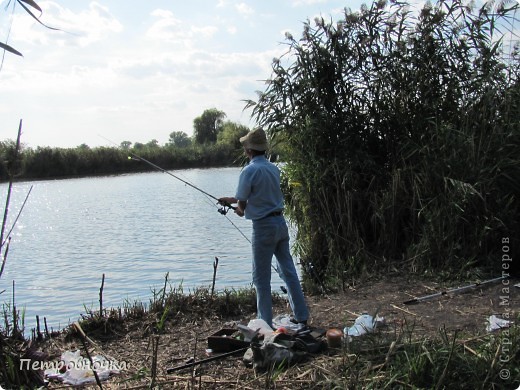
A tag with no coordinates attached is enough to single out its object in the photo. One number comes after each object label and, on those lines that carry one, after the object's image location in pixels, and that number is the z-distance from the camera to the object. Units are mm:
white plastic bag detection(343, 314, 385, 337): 4055
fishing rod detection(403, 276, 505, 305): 5125
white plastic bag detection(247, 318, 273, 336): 4166
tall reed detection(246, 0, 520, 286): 6133
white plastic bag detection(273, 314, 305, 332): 4516
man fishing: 4418
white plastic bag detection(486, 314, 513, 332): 4017
